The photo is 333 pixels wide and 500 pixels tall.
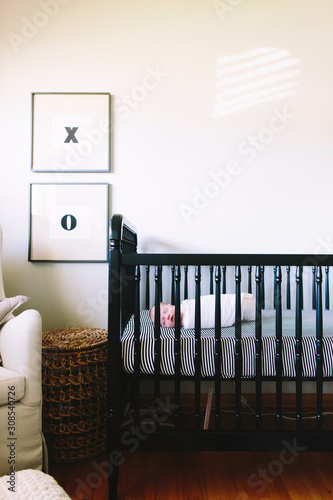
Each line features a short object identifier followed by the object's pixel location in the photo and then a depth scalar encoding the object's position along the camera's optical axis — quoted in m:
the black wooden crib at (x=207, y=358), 1.13
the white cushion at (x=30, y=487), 0.87
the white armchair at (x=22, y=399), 1.11
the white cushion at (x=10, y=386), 1.11
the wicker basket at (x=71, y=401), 1.36
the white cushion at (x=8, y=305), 1.35
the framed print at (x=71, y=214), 1.93
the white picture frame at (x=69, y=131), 1.93
